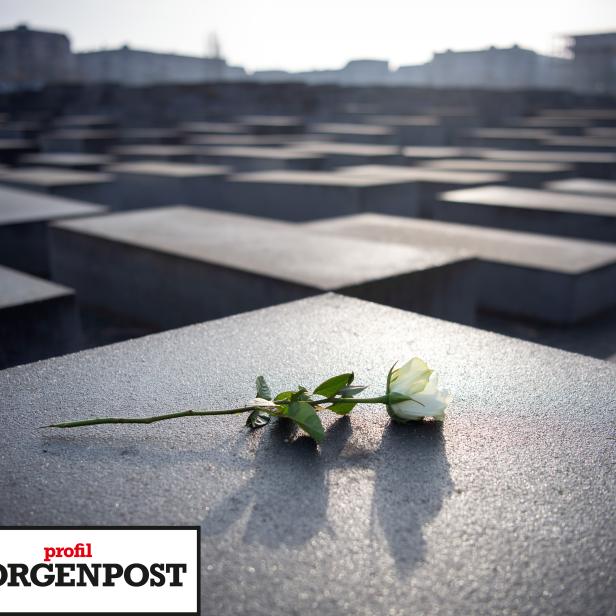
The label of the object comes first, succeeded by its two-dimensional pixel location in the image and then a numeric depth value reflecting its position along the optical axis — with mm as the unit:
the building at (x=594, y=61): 52188
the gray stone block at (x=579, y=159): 10938
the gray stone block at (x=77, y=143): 15258
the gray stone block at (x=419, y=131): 18547
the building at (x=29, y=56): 48000
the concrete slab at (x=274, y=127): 19328
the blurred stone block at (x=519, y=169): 9922
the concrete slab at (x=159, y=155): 12781
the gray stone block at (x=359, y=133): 16422
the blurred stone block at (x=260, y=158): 11305
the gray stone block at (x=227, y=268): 3887
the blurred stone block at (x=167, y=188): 9133
